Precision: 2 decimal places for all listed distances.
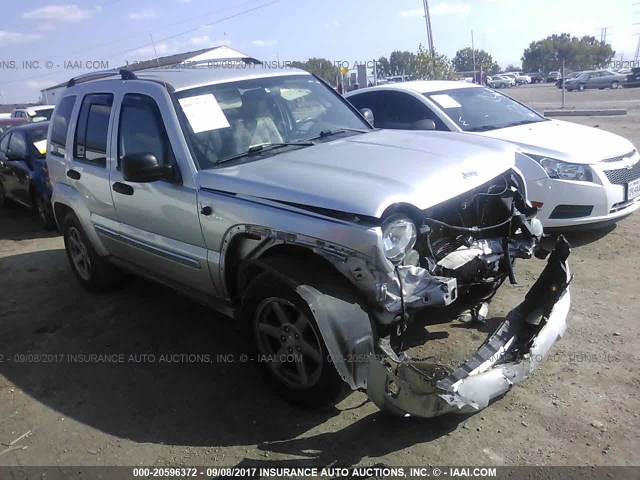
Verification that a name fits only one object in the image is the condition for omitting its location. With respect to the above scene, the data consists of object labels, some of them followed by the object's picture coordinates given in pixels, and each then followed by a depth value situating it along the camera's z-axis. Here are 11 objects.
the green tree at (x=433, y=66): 22.36
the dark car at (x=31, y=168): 8.51
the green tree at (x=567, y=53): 80.19
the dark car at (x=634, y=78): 37.91
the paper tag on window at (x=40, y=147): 8.71
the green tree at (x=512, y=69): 100.31
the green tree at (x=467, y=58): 76.60
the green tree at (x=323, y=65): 45.33
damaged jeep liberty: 2.89
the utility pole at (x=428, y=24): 25.60
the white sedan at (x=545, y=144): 5.70
